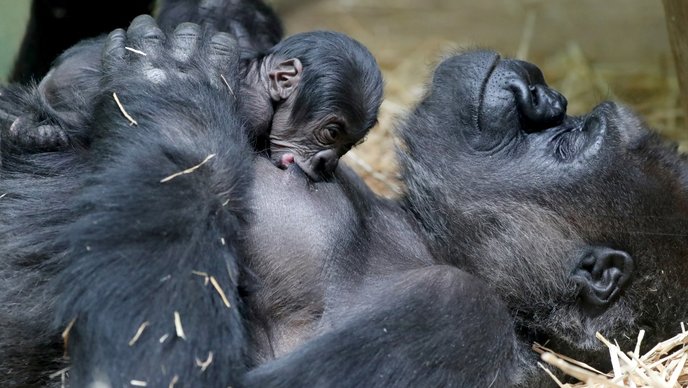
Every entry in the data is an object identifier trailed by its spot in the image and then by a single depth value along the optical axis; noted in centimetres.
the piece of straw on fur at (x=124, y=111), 545
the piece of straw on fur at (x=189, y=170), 523
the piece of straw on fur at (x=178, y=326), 495
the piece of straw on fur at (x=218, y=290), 511
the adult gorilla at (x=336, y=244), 505
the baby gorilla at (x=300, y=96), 602
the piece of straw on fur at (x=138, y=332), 492
